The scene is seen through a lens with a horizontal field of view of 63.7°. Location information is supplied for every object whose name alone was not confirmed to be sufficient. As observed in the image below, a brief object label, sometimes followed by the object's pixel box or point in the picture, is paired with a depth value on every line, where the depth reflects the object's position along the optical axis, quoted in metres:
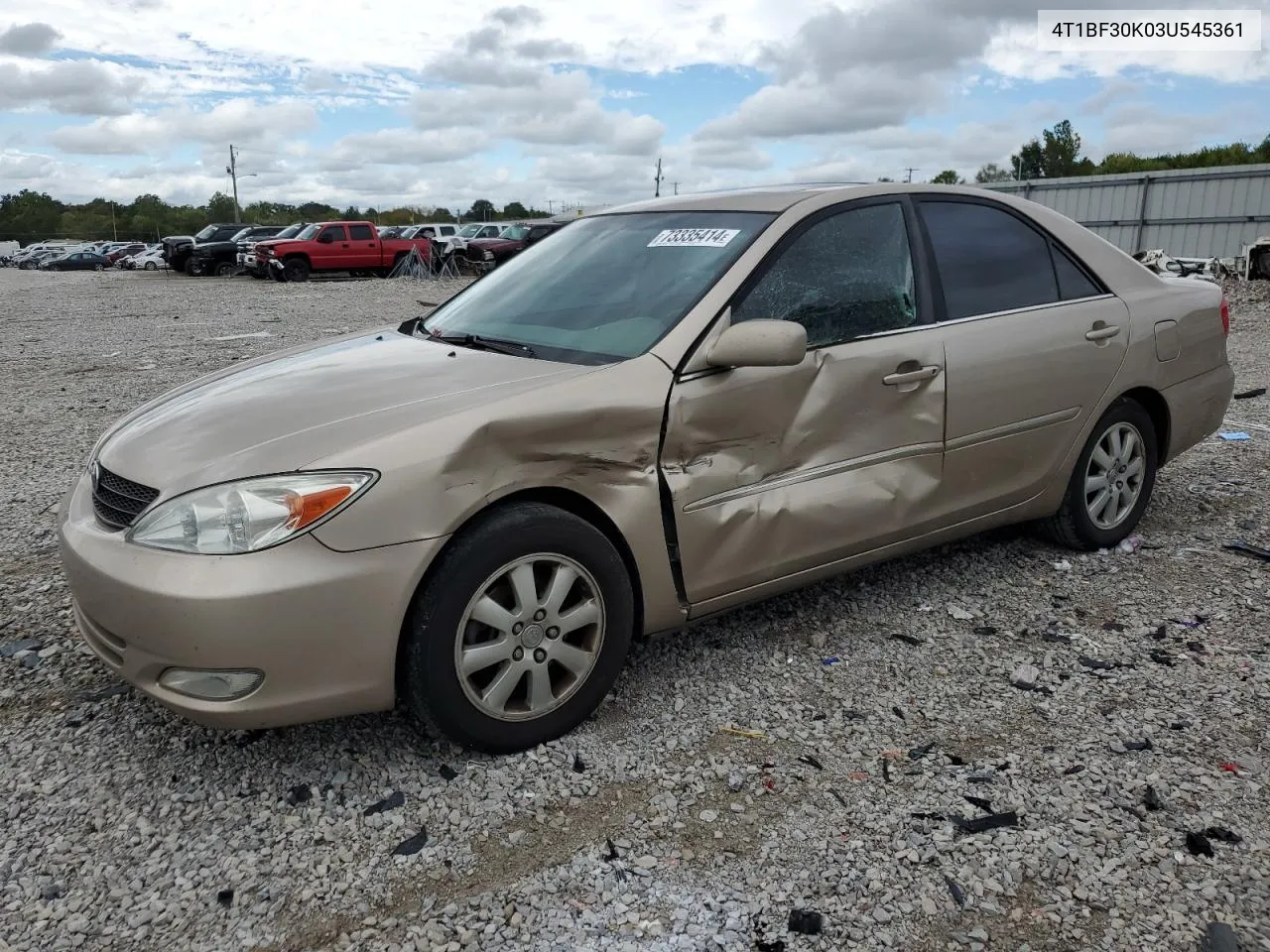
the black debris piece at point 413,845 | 2.54
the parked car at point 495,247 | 29.91
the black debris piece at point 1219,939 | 2.17
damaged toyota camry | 2.54
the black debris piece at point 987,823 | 2.59
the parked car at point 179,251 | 32.97
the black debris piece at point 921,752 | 2.93
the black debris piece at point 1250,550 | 4.45
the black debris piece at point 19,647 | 3.63
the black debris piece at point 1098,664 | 3.45
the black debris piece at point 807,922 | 2.25
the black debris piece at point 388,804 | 2.70
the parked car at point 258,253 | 28.04
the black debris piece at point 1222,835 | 2.52
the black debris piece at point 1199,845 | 2.48
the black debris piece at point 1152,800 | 2.67
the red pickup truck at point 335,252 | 27.78
